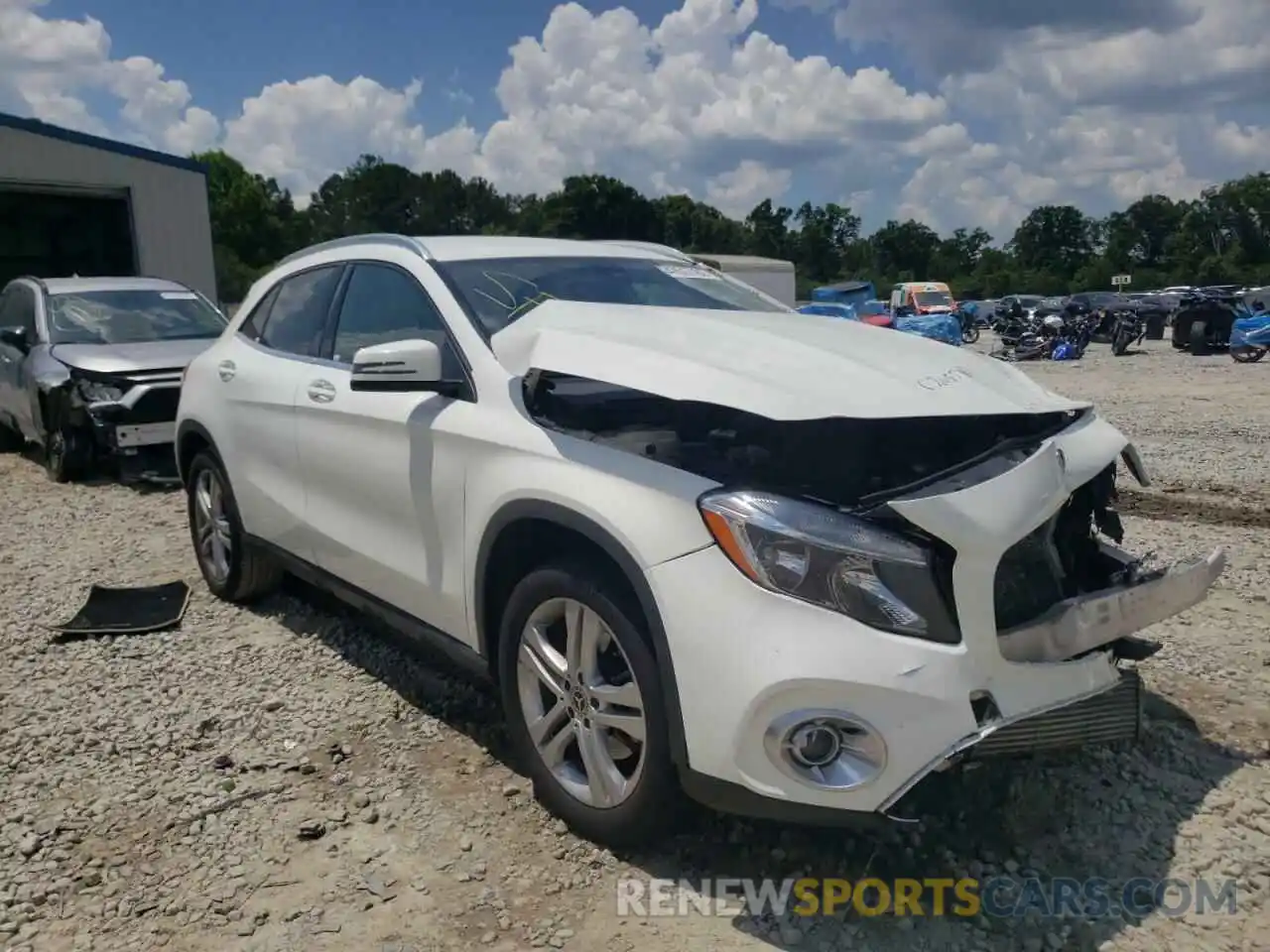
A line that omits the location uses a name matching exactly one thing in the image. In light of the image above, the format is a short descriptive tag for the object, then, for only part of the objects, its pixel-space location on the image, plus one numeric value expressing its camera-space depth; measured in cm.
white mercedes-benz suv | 250
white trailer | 3416
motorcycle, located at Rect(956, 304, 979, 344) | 3359
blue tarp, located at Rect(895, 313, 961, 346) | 2701
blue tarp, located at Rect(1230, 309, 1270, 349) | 1934
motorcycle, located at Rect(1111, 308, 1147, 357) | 2344
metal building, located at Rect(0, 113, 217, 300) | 1744
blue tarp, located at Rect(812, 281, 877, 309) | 3459
